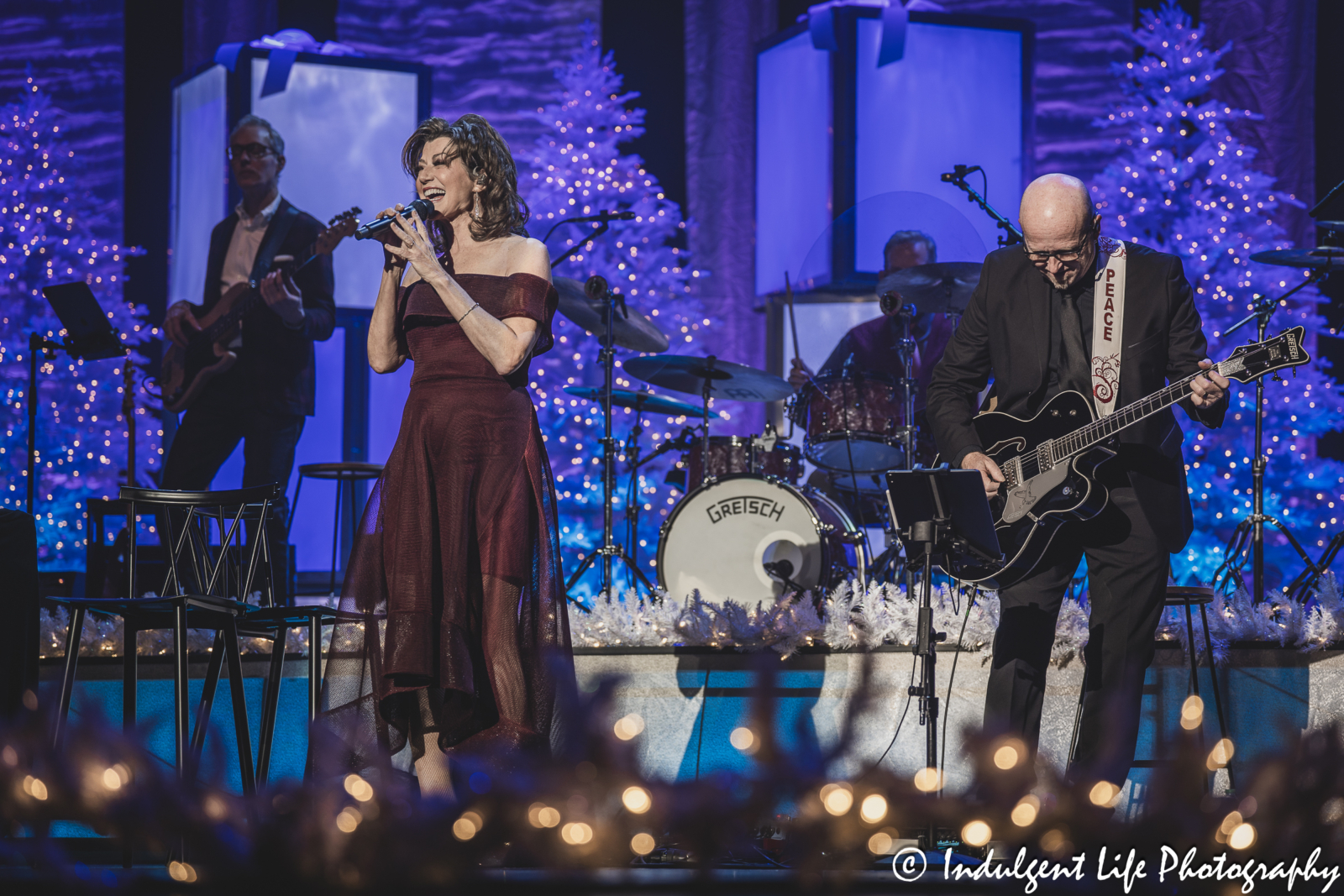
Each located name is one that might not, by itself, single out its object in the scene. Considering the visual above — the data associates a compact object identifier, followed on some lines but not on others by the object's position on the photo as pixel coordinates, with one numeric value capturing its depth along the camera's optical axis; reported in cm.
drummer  1266
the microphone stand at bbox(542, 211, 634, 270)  1170
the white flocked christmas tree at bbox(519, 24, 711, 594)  1780
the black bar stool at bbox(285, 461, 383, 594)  1323
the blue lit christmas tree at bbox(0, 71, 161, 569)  1739
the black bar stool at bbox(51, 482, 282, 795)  622
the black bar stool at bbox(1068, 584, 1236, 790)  761
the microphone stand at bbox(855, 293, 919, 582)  1123
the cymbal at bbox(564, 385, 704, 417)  1259
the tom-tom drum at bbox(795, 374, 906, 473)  1184
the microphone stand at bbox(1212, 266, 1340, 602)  1041
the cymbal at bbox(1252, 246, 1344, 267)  1098
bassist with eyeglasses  1239
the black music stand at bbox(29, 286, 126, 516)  1184
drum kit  1137
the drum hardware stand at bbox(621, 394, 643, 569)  1285
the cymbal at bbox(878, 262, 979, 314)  1200
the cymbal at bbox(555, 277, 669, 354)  1211
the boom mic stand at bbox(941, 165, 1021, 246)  997
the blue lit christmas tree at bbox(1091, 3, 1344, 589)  1720
